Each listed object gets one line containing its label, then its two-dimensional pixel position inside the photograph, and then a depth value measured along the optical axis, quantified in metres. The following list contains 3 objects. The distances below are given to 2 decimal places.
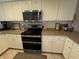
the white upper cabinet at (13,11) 1.71
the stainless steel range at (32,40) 1.66
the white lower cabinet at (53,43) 1.57
